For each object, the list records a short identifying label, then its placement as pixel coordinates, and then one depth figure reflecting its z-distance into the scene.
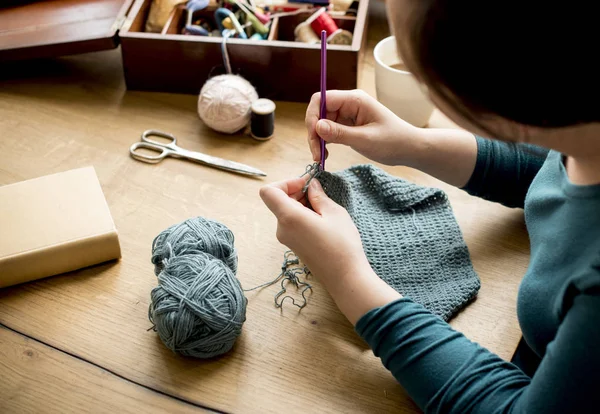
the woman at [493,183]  0.41
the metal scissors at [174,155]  0.92
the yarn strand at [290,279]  0.76
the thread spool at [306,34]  1.08
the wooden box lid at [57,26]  1.04
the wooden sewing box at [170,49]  1.02
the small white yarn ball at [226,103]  0.96
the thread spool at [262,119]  0.96
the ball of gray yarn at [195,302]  0.66
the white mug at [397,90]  0.95
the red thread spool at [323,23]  1.07
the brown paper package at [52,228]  0.74
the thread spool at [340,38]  1.07
